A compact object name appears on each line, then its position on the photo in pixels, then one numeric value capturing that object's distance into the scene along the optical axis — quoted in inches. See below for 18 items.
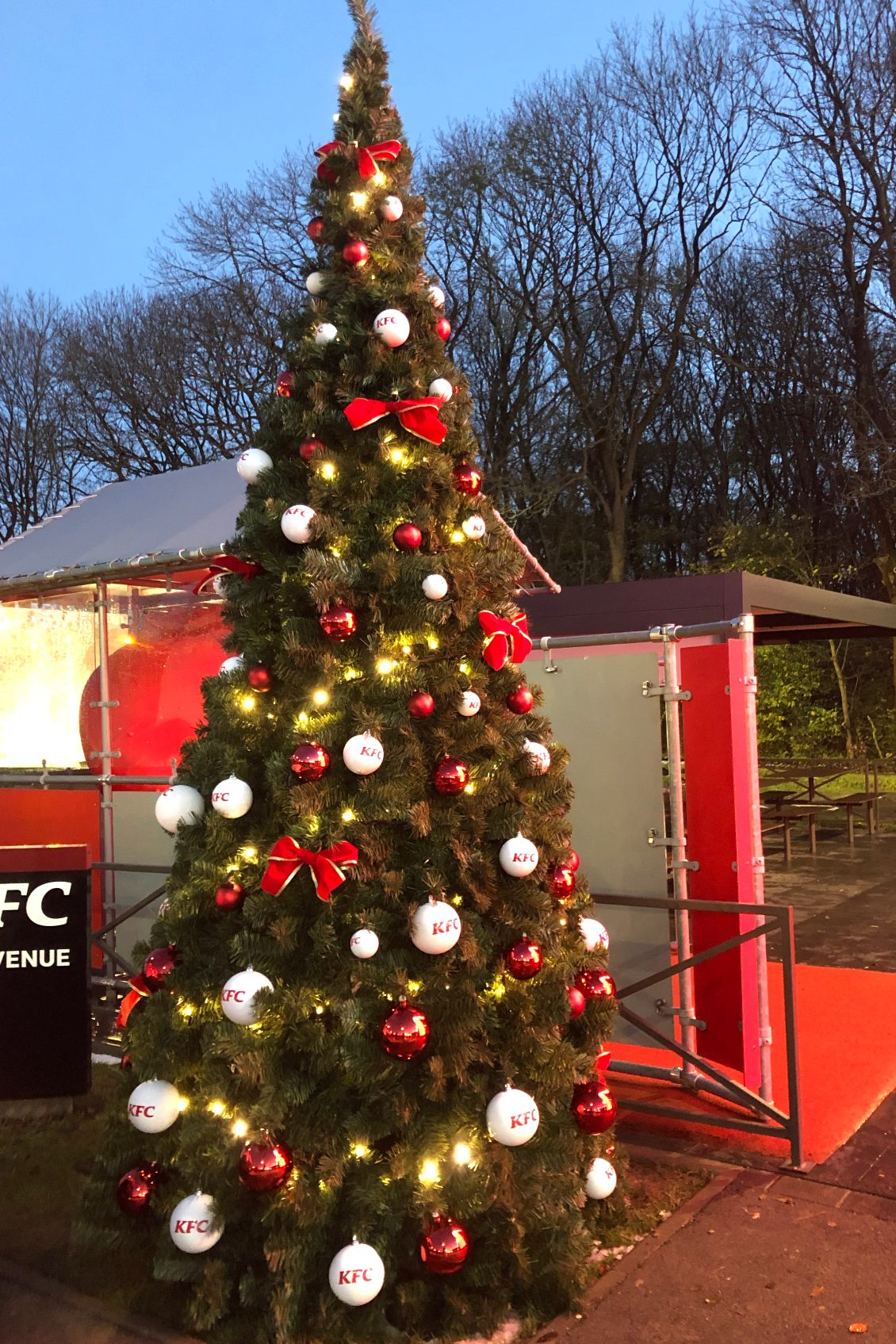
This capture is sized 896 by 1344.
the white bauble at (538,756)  142.4
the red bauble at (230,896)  135.5
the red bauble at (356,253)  148.7
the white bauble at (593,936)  151.6
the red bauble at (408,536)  138.9
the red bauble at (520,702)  145.5
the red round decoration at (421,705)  132.9
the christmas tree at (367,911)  124.9
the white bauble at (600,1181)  142.3
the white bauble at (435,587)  136.1
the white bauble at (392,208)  150.9
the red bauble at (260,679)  139.9
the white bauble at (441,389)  148.3
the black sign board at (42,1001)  196.7
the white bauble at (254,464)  149.3
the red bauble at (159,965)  140.7
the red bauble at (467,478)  148.5
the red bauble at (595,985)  146.0
